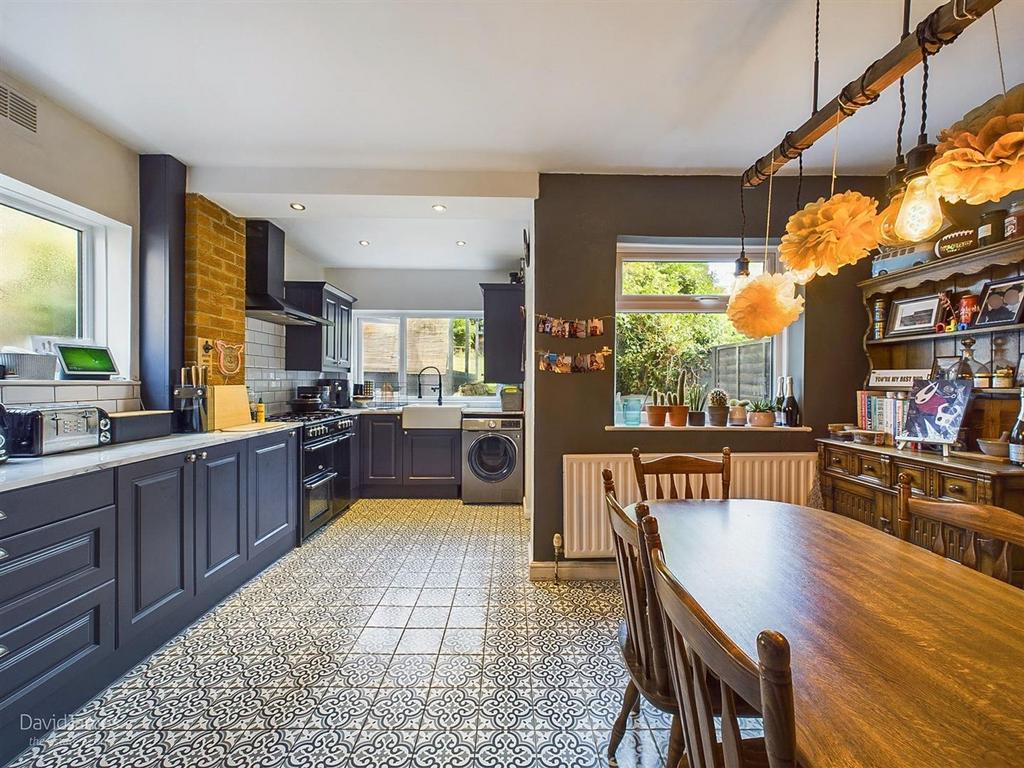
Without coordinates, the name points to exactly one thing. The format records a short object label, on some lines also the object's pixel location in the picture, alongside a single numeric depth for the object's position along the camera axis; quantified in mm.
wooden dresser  1893
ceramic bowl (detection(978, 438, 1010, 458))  2070
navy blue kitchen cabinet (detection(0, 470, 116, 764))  1484
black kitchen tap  5504
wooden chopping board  2836
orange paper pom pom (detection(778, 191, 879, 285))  1350
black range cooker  3504
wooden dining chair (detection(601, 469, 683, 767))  1117
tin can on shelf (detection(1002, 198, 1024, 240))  2067
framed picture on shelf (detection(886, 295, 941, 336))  2492
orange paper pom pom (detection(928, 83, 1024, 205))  956
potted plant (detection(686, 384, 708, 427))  2961
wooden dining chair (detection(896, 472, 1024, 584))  1317
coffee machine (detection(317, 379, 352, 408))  4742
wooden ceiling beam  984
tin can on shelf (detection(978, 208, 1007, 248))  2164
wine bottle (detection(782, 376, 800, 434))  2961
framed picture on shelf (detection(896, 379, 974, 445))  2244
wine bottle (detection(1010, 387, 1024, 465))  1967
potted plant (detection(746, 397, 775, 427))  2957
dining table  669
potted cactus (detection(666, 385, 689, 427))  2912
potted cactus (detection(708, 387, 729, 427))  2949
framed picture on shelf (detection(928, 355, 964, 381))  2352
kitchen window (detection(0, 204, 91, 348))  2225
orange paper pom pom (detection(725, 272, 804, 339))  1696
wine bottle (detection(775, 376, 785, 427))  3012
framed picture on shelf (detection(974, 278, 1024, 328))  2107
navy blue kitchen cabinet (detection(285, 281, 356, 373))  4273
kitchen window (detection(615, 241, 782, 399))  3211
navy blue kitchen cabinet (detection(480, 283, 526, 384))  4676
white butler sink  4688
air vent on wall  2014
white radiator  2828
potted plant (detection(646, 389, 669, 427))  2932
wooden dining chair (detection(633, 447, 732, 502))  2068
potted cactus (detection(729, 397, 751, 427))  2986
